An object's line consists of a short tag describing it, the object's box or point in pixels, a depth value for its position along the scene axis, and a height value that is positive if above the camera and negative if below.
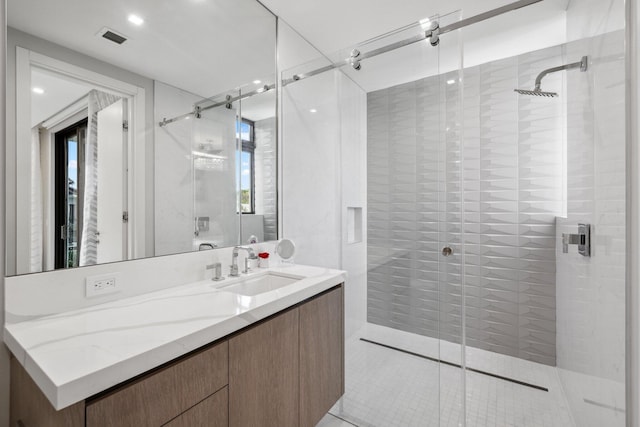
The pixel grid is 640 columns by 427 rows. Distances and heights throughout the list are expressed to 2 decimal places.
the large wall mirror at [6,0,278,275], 1.00 +0.36
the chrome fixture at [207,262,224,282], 1.50 -0.30
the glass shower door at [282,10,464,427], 1.74 -0.18
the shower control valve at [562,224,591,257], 1.43 -0.15
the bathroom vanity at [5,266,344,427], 0.68 -0.43
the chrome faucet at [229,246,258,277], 1.58 -0.27
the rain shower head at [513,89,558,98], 1.85 +0.75
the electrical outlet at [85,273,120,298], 1.08 -0.28
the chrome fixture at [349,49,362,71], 1.86 +0.96
